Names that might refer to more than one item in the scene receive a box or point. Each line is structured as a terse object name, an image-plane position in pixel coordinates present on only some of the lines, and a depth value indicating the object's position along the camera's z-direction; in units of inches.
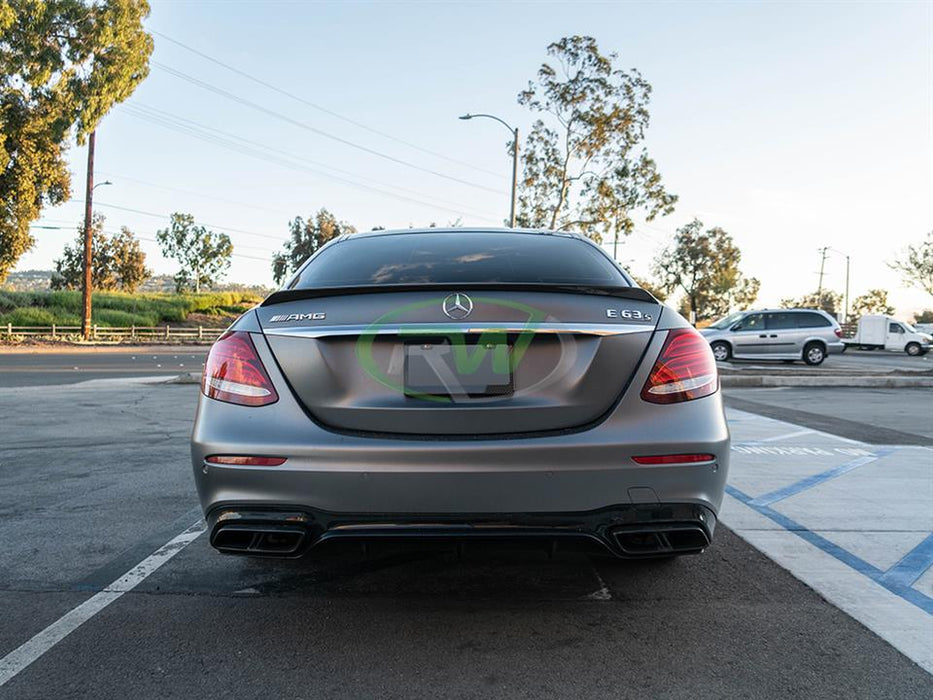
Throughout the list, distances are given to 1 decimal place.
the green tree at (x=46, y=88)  1235.2
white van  1494.8
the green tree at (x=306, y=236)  3501.5
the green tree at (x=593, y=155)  1325.0
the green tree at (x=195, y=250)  3489.2
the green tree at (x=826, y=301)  3878.0
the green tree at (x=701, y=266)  2632.9
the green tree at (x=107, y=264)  2972.4
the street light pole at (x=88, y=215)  1423.5
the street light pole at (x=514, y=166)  1302.9
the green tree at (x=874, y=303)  3786.9
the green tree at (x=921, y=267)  1790.1
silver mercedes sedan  101.5
